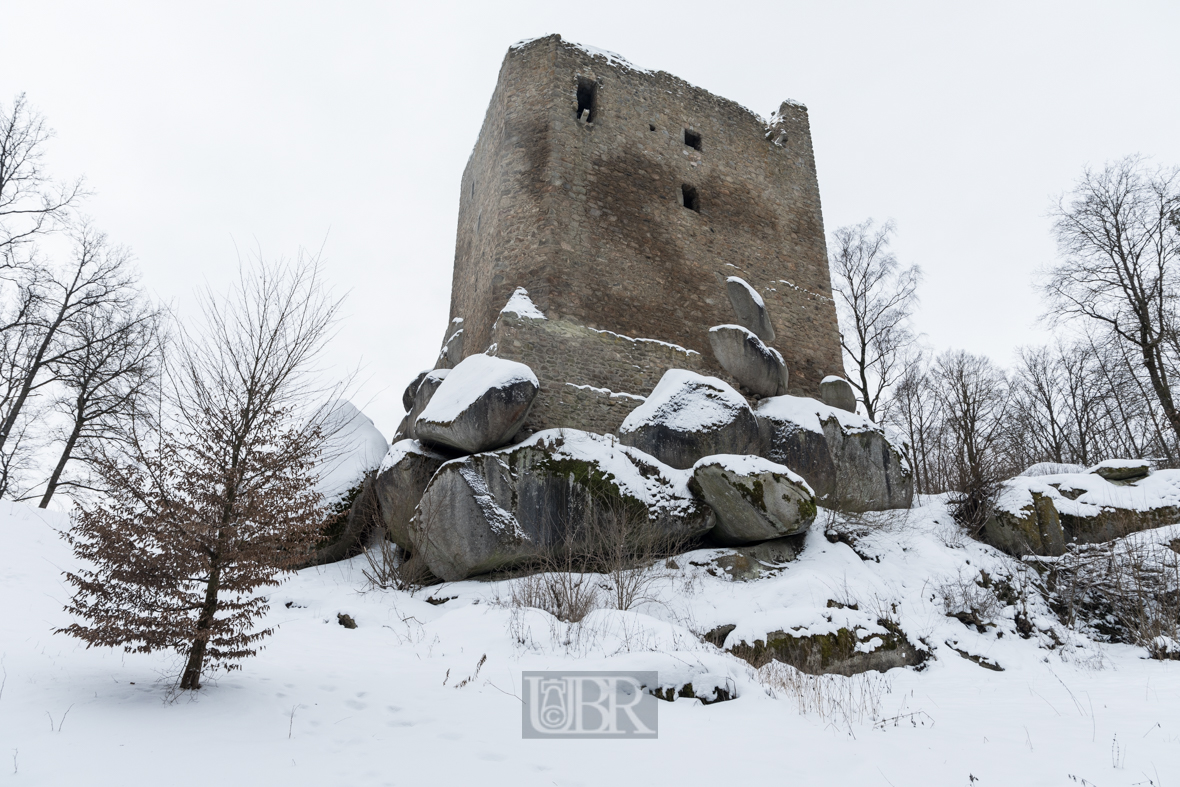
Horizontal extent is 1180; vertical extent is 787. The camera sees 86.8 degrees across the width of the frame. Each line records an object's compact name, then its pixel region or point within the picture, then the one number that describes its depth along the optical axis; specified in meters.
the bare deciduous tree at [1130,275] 13.08
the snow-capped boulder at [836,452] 11.06
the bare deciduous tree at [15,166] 12.38
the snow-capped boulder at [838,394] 13.47
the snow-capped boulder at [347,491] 10.32
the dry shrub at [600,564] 7.43
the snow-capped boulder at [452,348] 13.27
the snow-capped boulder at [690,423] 10.03
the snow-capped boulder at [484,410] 8.98
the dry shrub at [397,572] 8.92
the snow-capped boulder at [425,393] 11.59
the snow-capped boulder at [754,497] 8.97
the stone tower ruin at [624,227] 11.34
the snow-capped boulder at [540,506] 8.54
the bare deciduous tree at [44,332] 13.17
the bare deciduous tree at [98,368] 13.84
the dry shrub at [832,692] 4.62
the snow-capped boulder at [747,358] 12.26
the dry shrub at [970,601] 7.77
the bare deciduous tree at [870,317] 17.62
